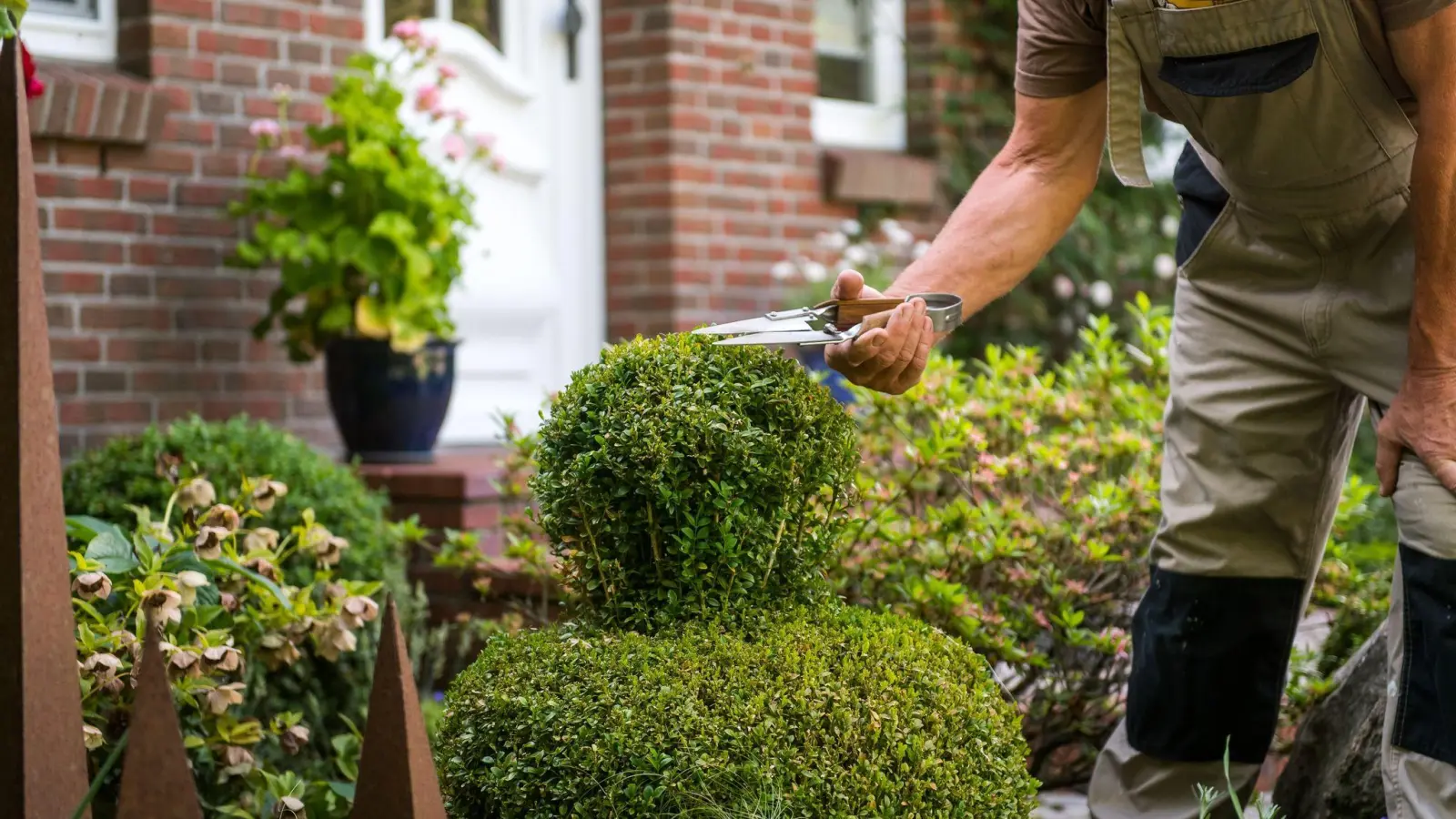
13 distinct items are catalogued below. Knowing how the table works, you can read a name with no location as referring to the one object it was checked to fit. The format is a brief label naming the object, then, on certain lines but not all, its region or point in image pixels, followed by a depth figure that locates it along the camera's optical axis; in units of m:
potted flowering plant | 4.56
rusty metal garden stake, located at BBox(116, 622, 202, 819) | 1.70
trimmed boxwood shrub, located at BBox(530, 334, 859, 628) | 2.09
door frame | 6.08
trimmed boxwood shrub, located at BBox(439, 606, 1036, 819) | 1.92
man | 2.21
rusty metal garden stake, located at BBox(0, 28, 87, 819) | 1.91
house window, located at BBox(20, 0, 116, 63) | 4.55
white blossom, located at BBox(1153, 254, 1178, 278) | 6.89
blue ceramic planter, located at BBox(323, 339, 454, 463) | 4.70
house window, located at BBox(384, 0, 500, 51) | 5.57
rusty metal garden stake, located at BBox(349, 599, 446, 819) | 1.77
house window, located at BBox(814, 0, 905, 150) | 7.00
